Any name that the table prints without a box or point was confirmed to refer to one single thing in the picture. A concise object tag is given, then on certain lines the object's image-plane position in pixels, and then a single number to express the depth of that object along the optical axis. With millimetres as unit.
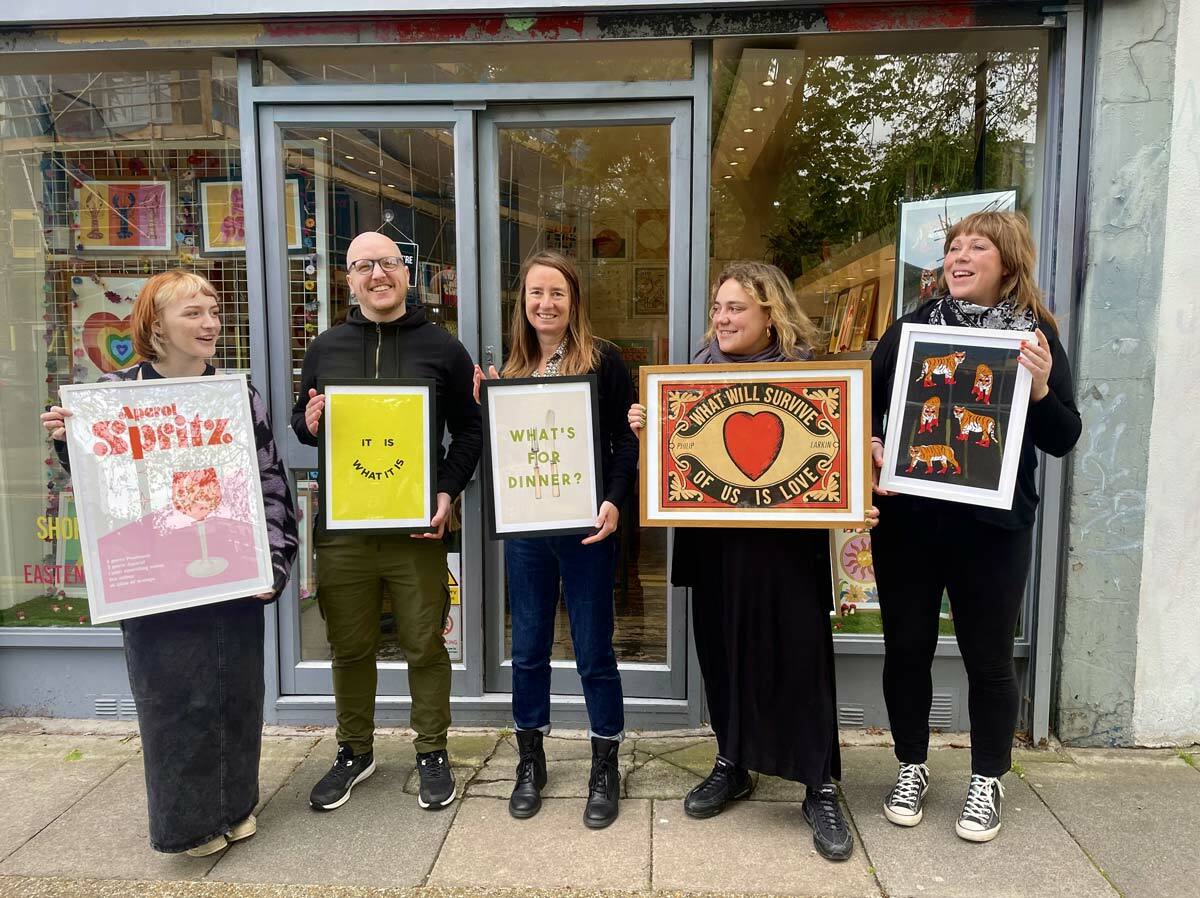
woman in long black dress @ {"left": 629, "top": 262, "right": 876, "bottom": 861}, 2562
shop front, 3393
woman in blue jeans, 2762
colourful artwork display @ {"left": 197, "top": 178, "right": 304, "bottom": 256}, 3752
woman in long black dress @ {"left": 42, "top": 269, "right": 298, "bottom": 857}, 2445
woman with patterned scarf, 2494
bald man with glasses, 2801
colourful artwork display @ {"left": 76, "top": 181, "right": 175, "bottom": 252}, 3850
